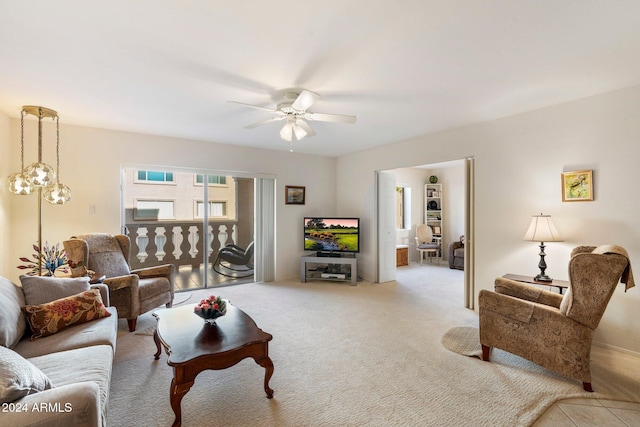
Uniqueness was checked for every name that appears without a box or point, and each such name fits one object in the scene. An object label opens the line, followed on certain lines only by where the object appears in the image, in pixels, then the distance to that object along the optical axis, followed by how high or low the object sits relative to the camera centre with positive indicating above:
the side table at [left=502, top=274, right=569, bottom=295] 2.75 -0.67
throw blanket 2.01 -0.35
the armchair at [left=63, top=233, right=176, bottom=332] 3.06 -0.66
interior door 5.25 -0.19
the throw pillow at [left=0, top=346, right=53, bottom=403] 1.11 -0.65
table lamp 2.87 -0.20
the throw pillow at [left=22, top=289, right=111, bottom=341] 2.00 -0.69
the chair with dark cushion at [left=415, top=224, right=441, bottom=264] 7.19 -0.61
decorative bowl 2.22 -0.74
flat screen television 5.28 -0.35
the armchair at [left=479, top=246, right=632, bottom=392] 2.00 -0.79
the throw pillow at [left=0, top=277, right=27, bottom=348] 1.72 -0.61
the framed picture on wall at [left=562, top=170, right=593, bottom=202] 2.81 +0.27
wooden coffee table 1.72 -0.84
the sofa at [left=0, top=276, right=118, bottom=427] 1.13 -0.73
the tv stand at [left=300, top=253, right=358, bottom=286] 5.14 -0.98
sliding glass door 4.92 -0.10
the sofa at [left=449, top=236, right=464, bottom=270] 6.32 -0.88
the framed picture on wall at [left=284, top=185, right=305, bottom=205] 5.49 +0.38
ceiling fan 2.42 +0.92
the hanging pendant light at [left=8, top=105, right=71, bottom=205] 3.12 +0.41
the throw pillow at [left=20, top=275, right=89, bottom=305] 2.17 -0.55
